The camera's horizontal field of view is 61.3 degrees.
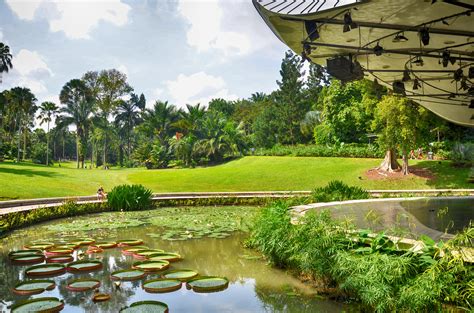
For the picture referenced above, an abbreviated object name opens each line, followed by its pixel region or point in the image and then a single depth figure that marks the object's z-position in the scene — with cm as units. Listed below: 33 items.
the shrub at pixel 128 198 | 2208
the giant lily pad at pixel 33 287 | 792
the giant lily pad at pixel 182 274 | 892
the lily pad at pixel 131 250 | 1144
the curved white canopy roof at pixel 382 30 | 819
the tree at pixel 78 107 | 6044
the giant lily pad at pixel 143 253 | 1102
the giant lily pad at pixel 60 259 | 1045
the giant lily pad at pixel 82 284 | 820
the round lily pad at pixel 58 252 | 1113
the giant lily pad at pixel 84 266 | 970
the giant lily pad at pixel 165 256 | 1051
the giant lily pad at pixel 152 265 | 962
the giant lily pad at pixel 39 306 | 693
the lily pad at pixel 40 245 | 1188
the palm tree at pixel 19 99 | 6119
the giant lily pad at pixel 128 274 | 890
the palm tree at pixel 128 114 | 7211
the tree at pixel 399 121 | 2919
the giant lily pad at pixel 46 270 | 928
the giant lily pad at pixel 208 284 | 840
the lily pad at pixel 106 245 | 1219
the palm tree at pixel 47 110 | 6819
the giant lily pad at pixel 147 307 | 688
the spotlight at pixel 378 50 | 929
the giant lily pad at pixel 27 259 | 1045
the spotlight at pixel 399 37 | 941
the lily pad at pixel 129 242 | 1270
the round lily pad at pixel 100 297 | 764
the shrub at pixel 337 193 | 1819
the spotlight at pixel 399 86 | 1355
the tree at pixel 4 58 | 4703
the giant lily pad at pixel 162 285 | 819
